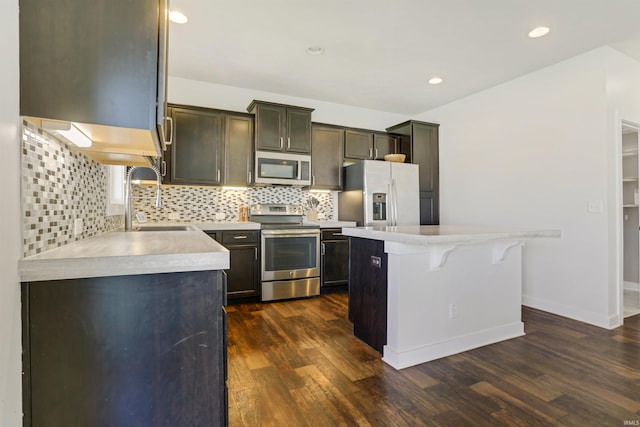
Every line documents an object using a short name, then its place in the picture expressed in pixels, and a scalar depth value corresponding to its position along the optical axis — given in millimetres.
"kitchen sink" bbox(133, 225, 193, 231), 2715
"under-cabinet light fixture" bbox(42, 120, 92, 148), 1062
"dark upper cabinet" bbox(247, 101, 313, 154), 3990
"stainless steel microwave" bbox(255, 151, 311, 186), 4012
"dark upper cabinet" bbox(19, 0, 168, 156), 981
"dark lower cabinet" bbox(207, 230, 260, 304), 3641
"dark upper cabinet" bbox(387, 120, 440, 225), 4820
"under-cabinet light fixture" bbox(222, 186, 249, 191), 4182
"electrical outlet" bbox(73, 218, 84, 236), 1455
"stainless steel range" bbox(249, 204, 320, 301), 3797
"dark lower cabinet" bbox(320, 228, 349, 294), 4164
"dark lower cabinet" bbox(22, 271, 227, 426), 967
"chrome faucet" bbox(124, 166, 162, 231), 2422
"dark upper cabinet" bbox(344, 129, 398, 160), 4691
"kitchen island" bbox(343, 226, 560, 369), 2232
